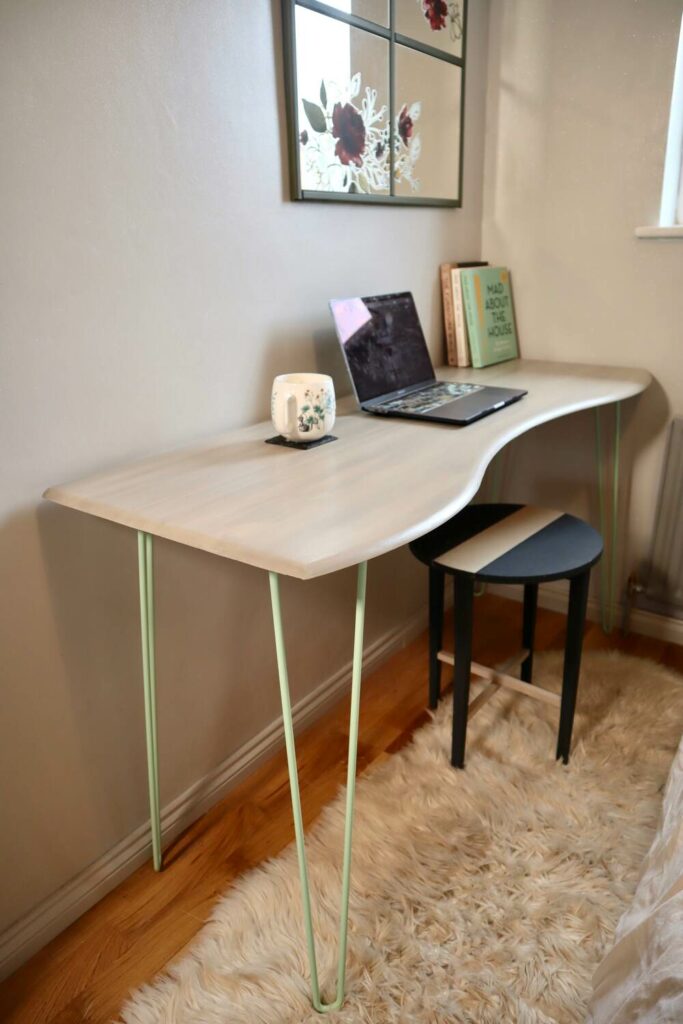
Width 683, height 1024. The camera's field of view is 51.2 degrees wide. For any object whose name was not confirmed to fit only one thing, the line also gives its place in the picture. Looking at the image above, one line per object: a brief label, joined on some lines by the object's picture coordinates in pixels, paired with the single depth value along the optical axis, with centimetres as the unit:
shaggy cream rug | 109
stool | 136
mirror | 135
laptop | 143
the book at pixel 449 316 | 188
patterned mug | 120
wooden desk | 87
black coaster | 124
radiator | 185
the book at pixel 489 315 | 188
